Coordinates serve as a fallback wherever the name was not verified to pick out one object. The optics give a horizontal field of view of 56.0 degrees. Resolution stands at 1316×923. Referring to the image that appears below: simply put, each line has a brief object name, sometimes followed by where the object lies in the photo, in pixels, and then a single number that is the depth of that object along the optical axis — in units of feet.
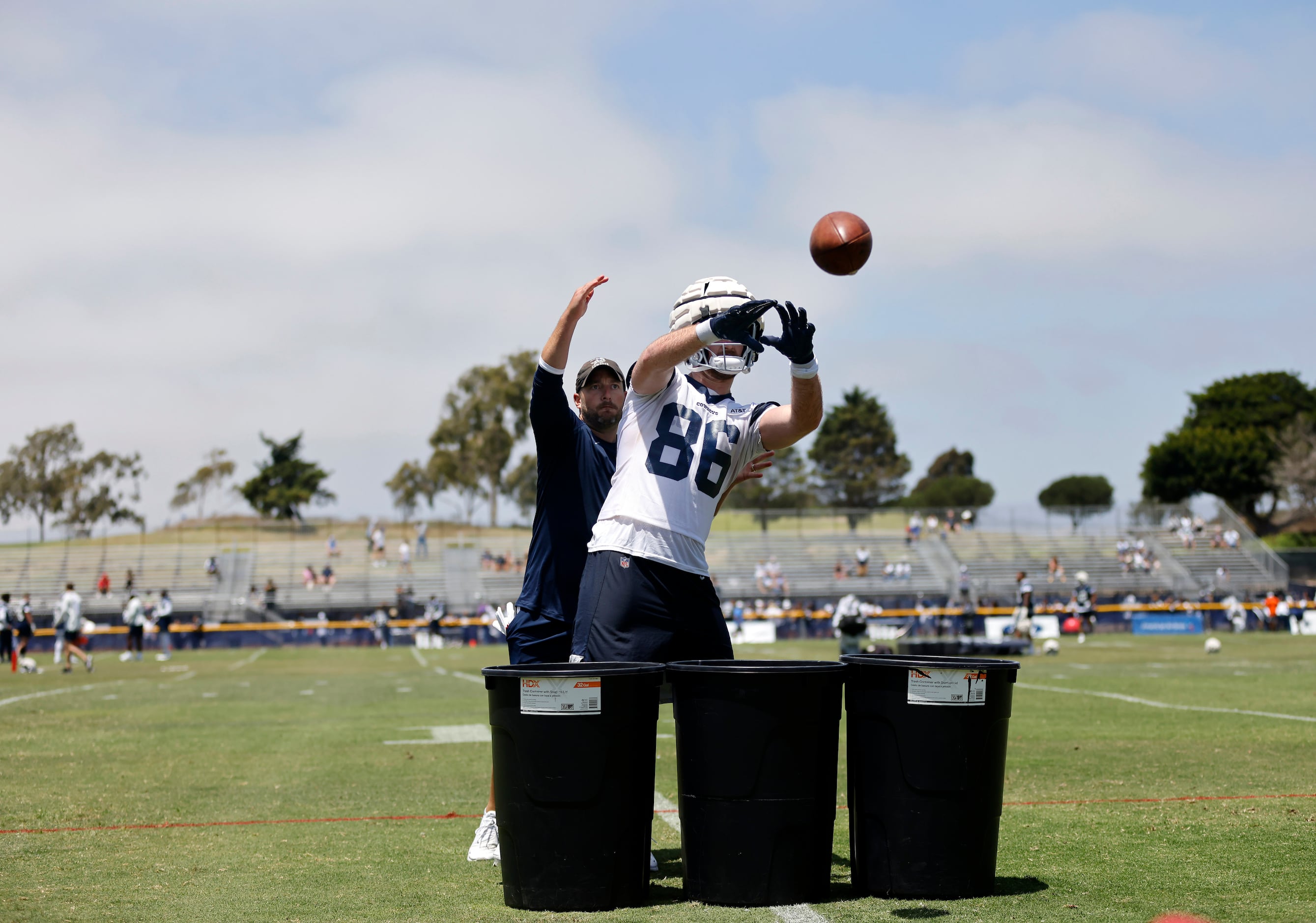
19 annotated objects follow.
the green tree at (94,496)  260.21
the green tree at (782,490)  295.48
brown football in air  15.51
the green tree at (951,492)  336.49
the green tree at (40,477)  255.29
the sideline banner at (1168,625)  127.13
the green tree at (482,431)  241.76
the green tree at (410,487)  259.60
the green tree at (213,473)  272.72
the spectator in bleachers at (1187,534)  168.55
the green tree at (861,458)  323.78
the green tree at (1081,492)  343.46
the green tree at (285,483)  310.04
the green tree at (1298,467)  253.44
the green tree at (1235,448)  266.98
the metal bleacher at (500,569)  156.97
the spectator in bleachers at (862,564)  165.78
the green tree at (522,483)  247.29
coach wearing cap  17.24
